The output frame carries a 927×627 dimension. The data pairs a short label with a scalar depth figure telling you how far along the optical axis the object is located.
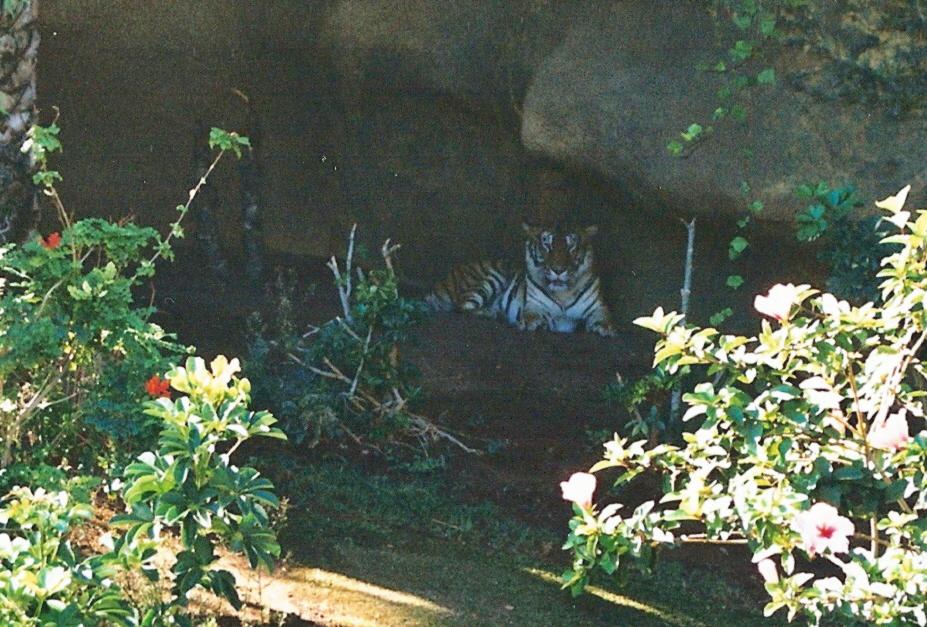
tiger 17.64
